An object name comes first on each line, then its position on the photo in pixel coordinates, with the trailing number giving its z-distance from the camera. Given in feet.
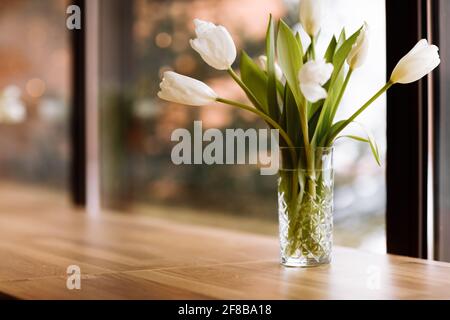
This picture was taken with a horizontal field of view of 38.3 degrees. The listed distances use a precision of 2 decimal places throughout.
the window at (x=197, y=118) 5.15
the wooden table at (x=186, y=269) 3.16
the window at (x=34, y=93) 9.03
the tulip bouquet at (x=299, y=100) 3.58
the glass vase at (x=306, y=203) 3.66
